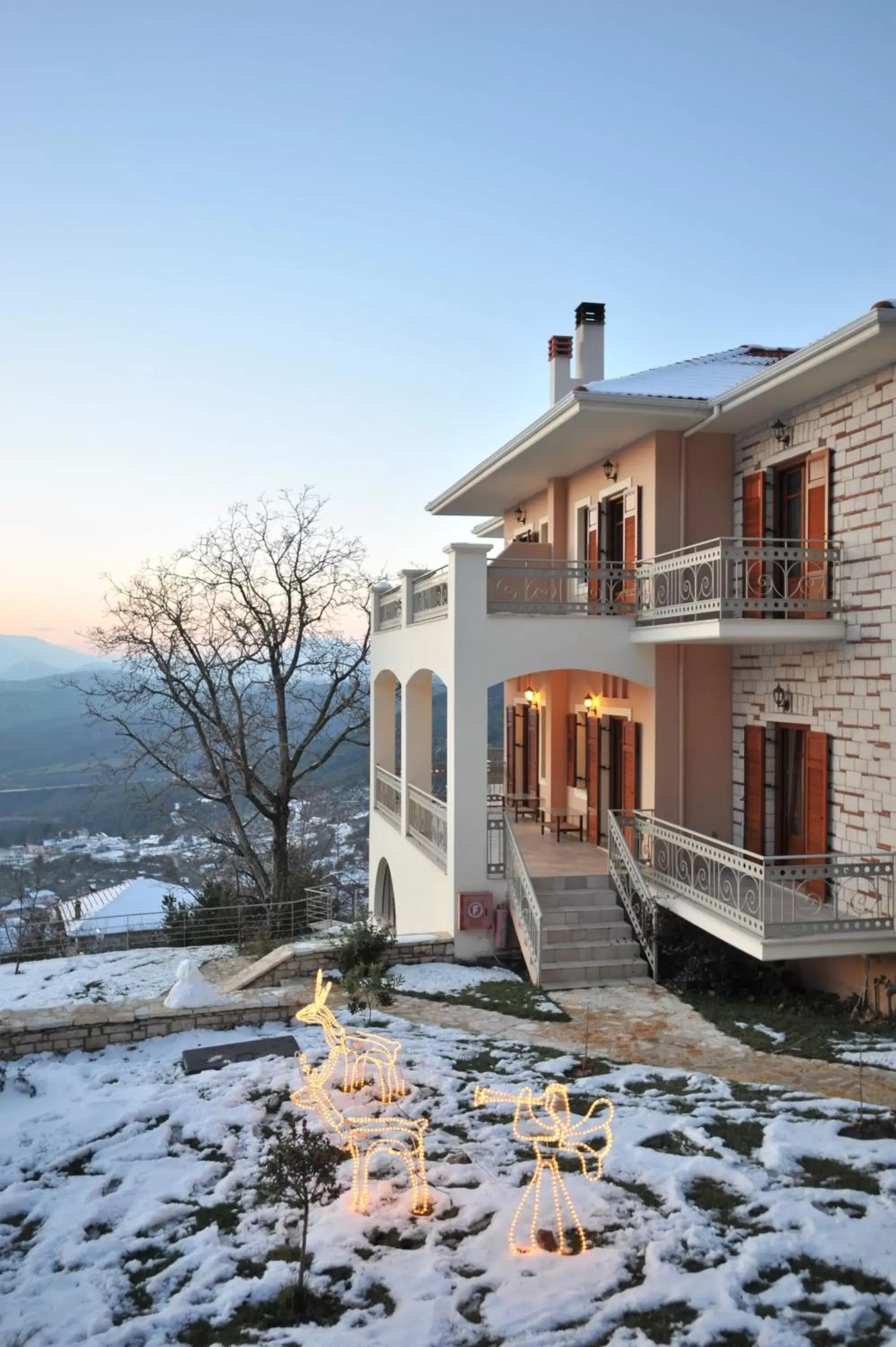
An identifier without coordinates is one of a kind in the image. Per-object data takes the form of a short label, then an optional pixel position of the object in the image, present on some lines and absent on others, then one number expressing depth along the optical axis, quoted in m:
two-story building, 10.05
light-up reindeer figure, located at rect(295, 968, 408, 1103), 7.48
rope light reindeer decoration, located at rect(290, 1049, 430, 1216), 5.79
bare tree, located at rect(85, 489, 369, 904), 25.28
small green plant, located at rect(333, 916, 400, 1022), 10.01
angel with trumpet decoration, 5.34
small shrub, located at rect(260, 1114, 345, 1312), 5.14
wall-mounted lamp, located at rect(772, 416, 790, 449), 11.95
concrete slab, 8.27
